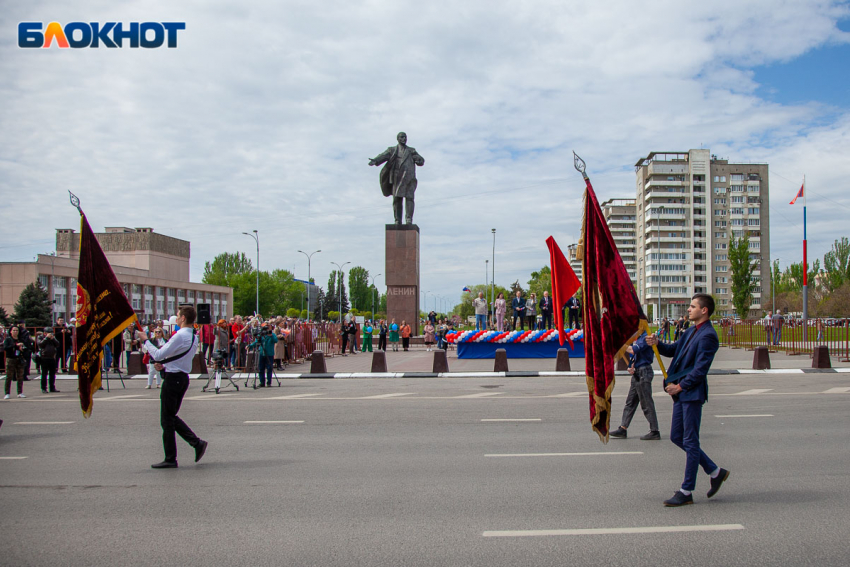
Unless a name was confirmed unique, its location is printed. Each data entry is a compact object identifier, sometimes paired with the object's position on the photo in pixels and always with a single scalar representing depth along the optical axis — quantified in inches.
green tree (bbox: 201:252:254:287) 5570.9
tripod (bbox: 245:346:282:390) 701.3
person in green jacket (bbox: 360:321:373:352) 1368.1
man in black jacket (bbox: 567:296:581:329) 1056.0
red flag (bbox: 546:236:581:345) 695.1
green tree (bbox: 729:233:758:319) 3107.8
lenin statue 1395.2
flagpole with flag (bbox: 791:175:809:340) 1068.4
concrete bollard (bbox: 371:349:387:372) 860.0
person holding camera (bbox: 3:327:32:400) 604.7
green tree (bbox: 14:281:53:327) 2237.9
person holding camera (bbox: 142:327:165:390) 721.9
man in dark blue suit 235.8
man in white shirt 300.7
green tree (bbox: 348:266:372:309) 5600.4
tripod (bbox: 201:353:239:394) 650.8
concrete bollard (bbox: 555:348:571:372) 845.2
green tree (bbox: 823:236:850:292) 3031.5
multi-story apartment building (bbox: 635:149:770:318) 4505.4
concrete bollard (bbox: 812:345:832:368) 850.1
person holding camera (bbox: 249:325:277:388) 701.3
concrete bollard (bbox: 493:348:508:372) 836.0
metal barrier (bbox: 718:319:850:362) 1096.0
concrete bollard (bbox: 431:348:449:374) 841.5
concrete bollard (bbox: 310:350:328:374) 845.2
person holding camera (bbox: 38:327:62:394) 653.9
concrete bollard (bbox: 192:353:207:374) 861.2
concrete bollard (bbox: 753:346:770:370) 860.6
